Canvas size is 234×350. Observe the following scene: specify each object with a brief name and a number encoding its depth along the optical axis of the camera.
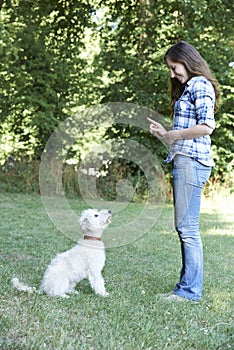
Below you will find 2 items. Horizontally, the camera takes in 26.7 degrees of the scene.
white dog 3.44
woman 3.33
